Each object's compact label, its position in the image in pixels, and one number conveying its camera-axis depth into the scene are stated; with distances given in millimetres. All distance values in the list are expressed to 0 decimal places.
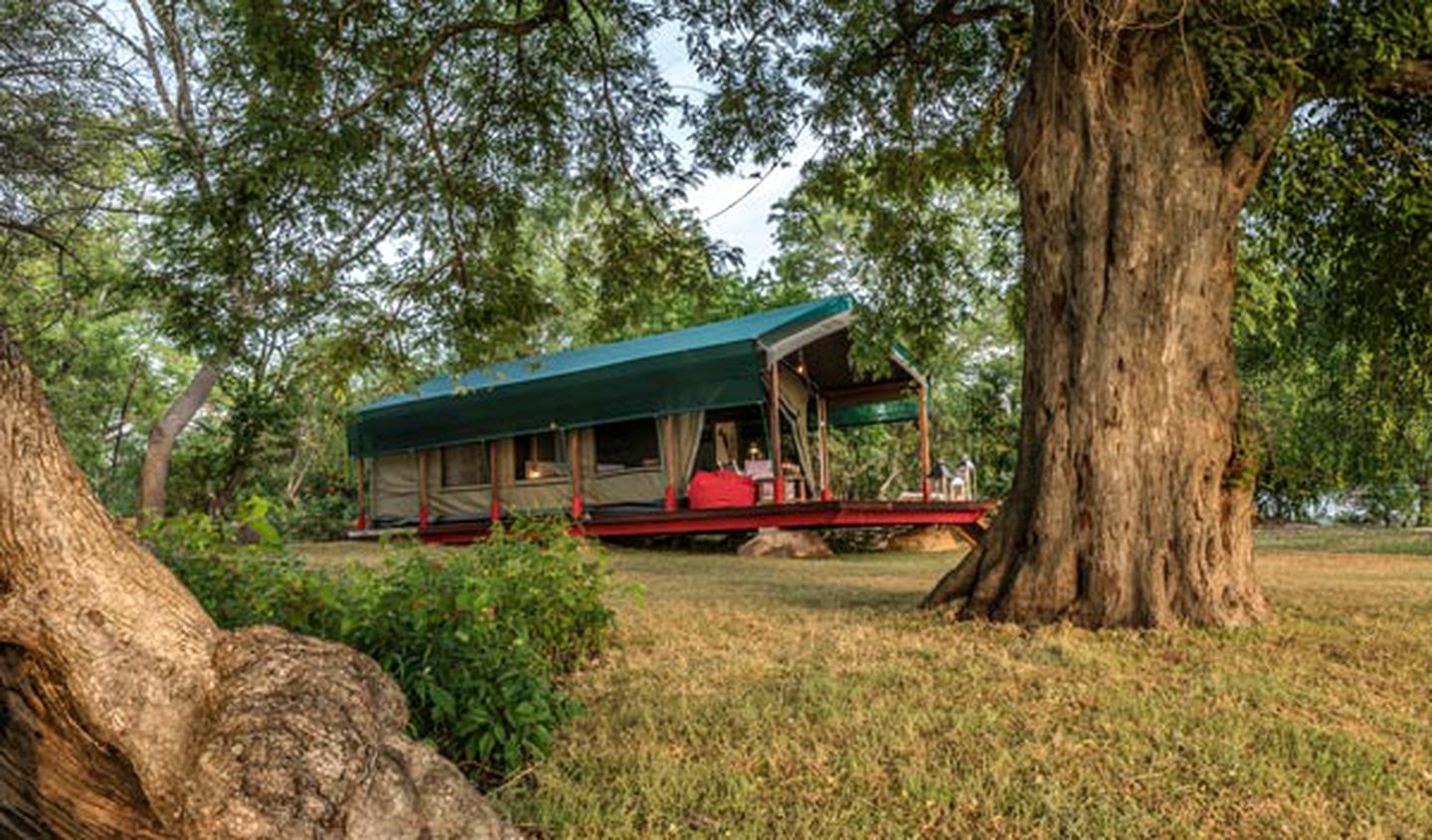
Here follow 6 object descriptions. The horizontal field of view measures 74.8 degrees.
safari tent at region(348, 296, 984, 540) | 14125
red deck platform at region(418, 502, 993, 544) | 13219
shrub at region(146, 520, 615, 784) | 3518
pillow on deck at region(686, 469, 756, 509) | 14352
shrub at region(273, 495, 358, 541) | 21094
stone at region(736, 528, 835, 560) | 13391
